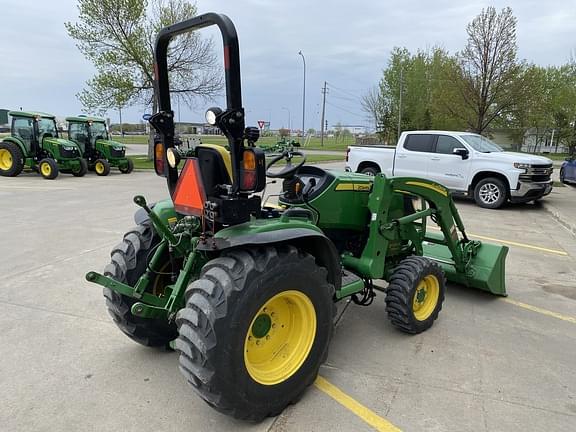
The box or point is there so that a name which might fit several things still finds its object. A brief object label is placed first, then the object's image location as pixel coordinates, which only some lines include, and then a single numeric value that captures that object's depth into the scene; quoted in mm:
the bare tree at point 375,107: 39969
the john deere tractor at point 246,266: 2365
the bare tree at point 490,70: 17703
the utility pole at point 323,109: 50750
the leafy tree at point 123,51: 20672
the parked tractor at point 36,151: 15766
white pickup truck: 10641
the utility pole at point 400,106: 34316
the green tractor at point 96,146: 17391
